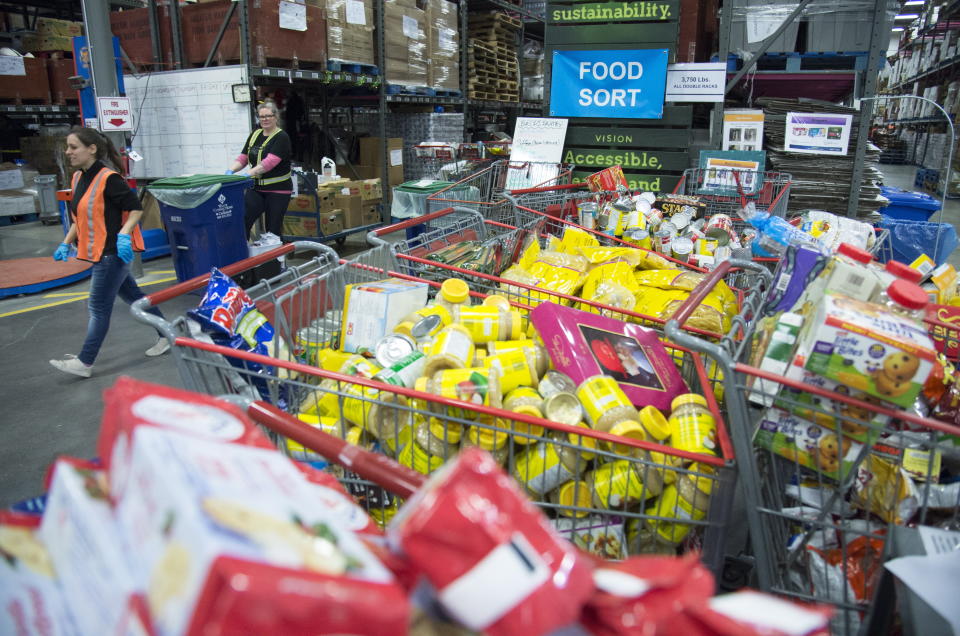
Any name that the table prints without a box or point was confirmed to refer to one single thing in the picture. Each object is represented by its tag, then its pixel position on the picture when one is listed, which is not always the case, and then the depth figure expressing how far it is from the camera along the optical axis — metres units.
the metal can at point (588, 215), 4.58
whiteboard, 7.16
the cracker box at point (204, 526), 0.67
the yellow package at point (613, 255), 3.68
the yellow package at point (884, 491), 1.88
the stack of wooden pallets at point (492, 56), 11.21
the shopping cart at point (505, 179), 5.91
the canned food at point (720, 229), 4.35
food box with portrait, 2.19
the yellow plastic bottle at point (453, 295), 2.63
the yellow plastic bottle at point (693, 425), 1.90
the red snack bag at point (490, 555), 0.74
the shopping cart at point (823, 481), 1.62
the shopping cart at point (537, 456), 1.75
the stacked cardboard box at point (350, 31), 8.06
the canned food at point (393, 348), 2.20
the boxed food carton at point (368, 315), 2.51
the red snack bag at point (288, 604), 0.64
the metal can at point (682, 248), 4.21
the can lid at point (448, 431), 1.90
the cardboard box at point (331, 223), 7.90
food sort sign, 6.08
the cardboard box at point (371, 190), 8.58
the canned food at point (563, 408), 1.98
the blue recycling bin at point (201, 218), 5.33
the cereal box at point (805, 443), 1.69
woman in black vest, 6.19
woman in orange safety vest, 4.16
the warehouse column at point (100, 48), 5.89
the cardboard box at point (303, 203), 7.59
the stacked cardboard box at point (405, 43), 8.98
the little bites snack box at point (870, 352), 1.49
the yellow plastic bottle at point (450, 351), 2.09
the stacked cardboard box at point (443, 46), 9.99
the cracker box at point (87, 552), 0.75
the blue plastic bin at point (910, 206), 7.55
